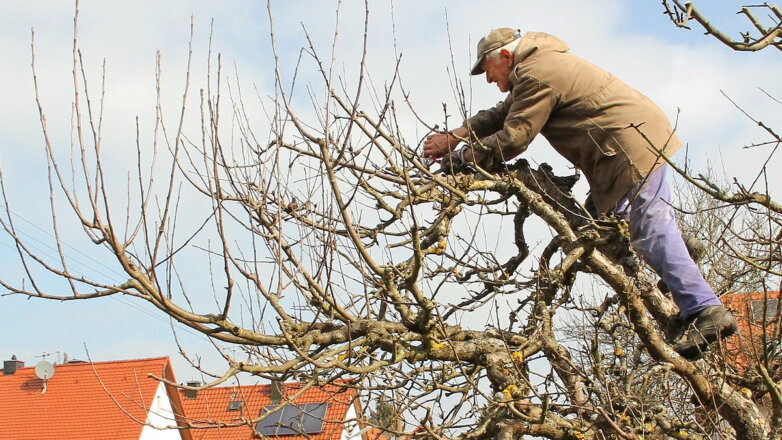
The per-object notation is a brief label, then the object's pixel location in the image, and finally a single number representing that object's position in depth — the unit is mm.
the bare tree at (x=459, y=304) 3293
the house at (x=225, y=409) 17172
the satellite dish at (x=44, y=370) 19406
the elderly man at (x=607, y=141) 4008
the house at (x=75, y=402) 18406
